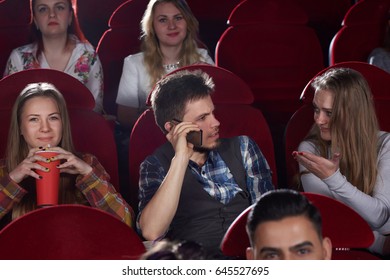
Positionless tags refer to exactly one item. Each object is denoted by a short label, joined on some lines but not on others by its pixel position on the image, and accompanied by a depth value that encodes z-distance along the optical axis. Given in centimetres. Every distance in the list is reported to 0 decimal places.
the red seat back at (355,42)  396
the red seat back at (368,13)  403
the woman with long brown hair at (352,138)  278
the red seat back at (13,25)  415
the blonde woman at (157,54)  370
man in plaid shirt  266
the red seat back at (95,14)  467
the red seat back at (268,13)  394
